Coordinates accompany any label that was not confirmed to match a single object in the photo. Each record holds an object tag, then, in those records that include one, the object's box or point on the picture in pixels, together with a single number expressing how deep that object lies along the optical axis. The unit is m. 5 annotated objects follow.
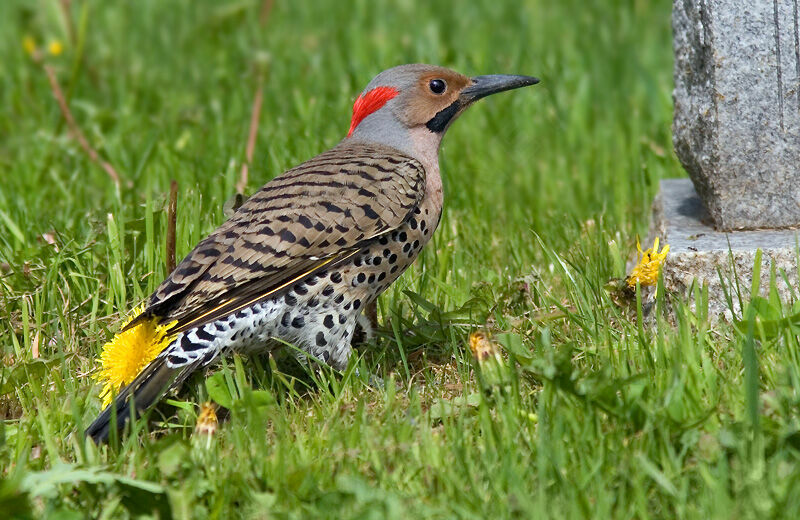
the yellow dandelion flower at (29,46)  15.65
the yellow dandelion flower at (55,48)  14.90
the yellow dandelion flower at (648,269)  7.82
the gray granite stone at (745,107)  8.08
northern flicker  7.28
